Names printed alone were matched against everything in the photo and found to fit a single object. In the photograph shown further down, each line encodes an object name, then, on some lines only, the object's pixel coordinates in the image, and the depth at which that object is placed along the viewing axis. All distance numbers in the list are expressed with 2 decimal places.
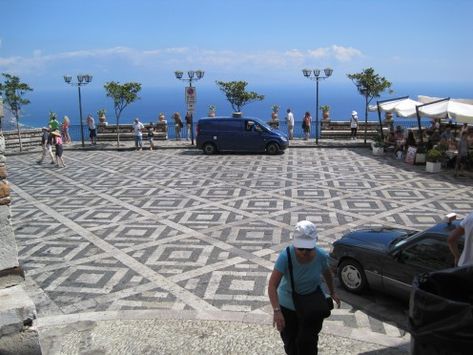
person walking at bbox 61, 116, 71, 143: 27.85
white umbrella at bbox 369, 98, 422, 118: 21.30
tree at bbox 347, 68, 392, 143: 25.03
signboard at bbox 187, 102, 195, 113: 25.33
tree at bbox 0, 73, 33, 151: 24.92
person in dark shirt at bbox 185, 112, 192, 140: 26.56
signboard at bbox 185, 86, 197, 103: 24.98
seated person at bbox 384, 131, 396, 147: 22.23
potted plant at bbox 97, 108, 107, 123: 28.49
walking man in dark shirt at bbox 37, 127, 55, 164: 21.34
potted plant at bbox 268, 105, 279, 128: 28.23
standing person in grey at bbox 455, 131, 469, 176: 16.63
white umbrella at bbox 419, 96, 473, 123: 17.33
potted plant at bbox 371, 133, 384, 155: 22.16
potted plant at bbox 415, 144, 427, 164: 19.06
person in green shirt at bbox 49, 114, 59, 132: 21.98
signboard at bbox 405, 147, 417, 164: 19.25
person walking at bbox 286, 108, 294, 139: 26.49
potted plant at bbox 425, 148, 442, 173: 17.50
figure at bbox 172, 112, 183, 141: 27.73
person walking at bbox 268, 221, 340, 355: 4.47
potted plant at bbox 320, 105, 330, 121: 28.32
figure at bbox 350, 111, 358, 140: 26.66
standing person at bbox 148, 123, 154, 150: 24.73
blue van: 22.64
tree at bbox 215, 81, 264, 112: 26.77
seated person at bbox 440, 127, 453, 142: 19.71
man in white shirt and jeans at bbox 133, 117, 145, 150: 24.79
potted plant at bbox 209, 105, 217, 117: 28.07
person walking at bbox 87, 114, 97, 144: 26.45
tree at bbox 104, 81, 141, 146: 24.98
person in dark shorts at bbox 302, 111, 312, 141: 26.76
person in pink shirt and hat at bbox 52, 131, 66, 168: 19.92
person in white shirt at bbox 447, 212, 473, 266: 5.83
